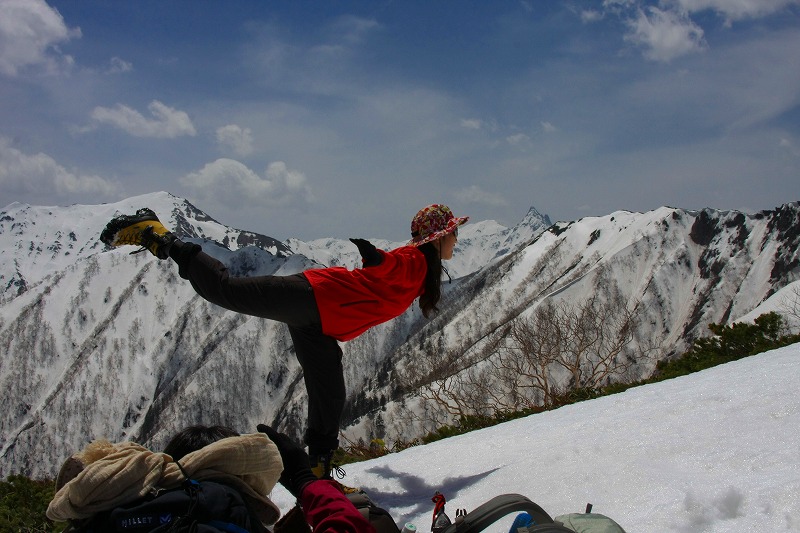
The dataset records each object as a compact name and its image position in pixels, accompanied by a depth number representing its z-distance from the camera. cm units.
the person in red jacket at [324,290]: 441
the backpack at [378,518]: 306
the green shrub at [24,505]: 484
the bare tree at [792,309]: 1099
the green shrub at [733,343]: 883
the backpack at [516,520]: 232
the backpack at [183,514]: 199
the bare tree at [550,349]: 1306
